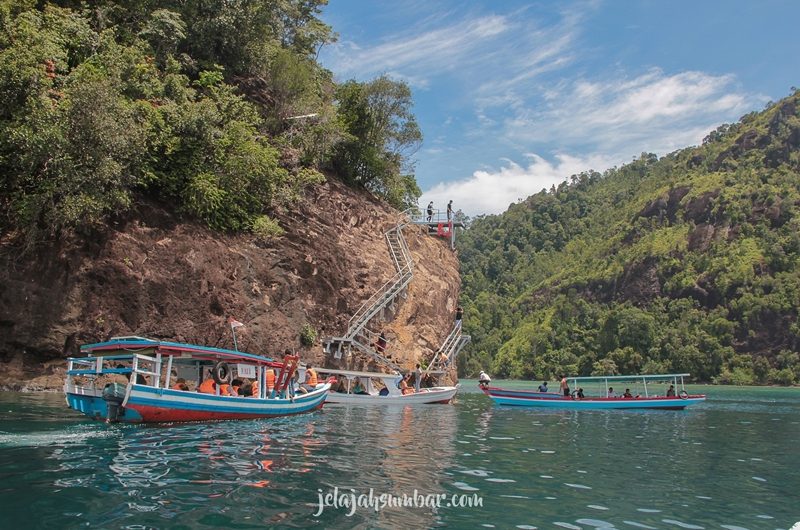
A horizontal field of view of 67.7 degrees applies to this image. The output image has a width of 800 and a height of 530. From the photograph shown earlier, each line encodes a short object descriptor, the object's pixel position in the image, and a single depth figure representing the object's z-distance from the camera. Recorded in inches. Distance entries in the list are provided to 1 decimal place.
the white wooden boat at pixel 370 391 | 1326.3
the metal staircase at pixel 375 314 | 1456.7
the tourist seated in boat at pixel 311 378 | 1151.1
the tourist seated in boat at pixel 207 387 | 839.1
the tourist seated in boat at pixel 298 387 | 1073.2
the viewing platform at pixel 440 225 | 2089.1
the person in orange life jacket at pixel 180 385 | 807.1
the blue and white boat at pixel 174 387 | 726.5
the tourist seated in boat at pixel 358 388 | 1377.6
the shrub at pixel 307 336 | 1364.4
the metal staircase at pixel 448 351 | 1737.2
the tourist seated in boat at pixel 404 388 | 1434.5
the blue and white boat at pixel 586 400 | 1512.1
